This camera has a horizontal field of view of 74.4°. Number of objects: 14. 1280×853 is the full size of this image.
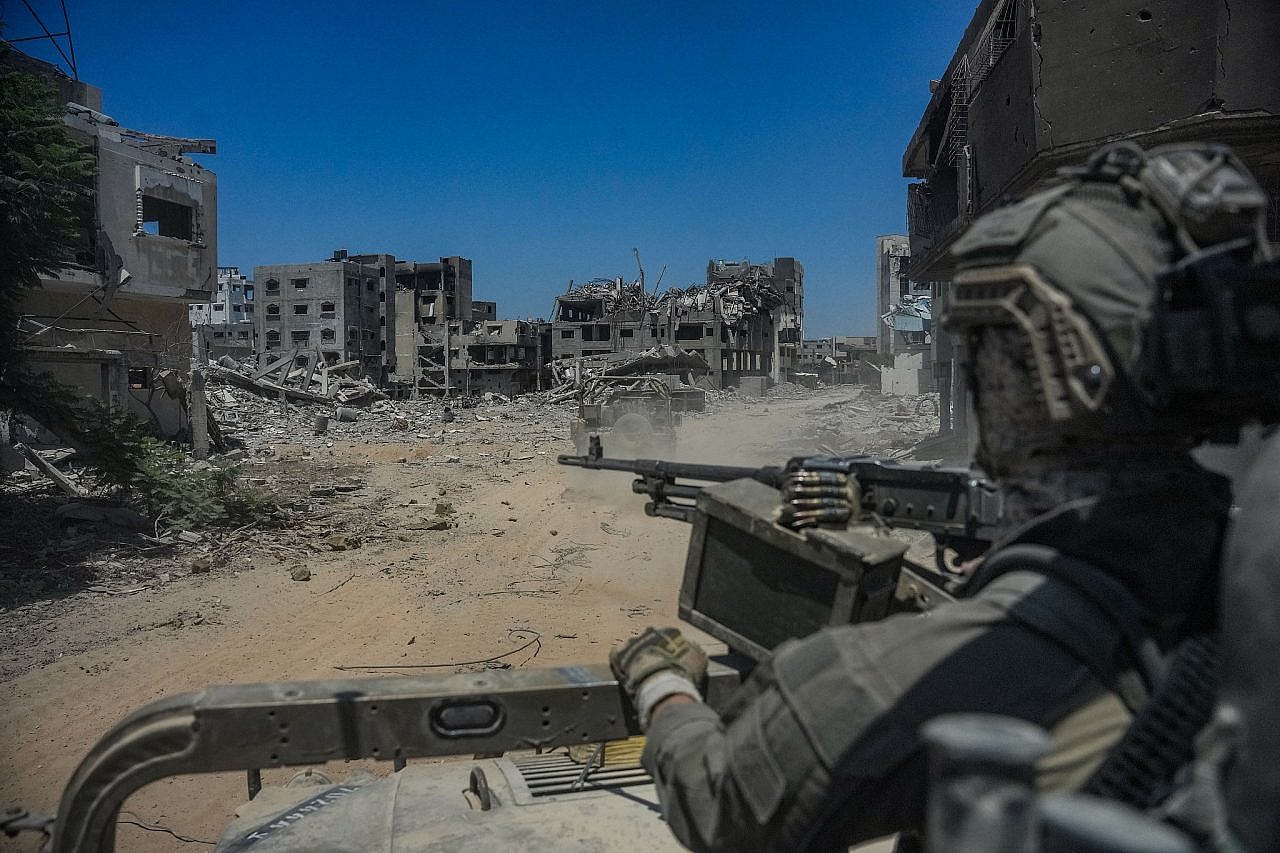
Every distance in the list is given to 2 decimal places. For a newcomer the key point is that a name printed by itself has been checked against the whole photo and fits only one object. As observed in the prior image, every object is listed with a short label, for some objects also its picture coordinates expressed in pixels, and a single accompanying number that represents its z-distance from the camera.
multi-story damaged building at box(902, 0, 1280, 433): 7.31
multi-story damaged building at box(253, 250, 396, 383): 51.09
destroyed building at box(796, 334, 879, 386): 66.64
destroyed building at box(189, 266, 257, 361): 59.06
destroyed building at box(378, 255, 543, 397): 50.06
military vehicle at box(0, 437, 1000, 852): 2.24
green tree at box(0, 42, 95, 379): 10.27
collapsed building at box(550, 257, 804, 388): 47.47
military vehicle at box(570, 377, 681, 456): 17.71
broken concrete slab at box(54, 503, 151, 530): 10.98
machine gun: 2.62
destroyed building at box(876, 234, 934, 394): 31.41
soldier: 1.50
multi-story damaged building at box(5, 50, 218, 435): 16.80
